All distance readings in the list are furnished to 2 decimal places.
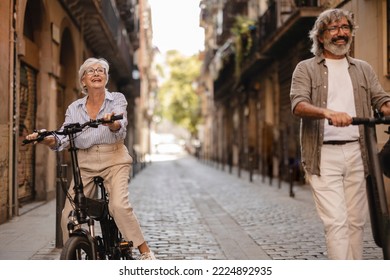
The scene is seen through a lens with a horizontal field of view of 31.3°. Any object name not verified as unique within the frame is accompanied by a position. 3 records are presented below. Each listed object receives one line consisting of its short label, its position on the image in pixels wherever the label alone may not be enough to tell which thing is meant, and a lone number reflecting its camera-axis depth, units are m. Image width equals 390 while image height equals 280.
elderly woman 4.49
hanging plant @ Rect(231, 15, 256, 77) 21.29
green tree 42.72
